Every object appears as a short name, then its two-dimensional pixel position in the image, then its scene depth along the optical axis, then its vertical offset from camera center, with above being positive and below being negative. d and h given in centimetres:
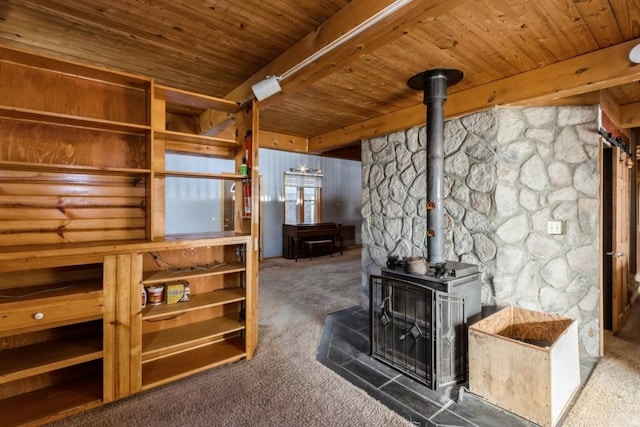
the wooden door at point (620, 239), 291 -29
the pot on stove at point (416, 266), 228 -40
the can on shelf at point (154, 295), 229 -61
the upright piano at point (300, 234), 729 -54
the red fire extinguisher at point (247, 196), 264 +14
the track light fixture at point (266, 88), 223 +91
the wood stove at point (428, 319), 212 -78
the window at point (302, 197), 792 +41
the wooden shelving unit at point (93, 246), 184 -21
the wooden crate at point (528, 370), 176 -95
